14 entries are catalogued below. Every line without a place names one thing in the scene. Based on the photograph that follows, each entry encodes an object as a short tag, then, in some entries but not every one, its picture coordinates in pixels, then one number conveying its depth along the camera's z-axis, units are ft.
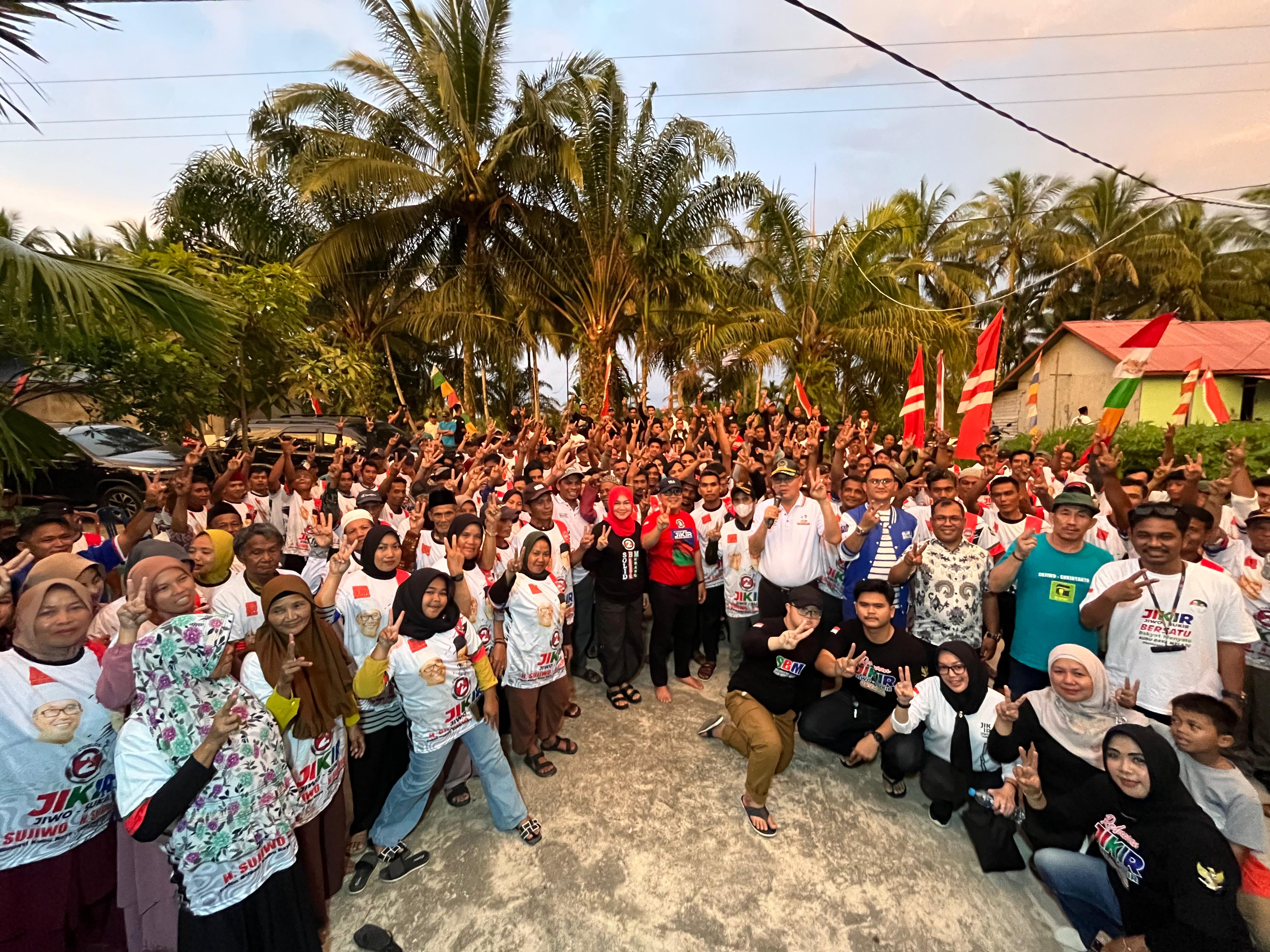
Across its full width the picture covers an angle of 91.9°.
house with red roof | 58.65
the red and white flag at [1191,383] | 32.40
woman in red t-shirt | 16.71
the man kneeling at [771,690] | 11.98
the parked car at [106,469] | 22.67
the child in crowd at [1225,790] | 8.04
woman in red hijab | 16.22
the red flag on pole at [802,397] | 34.12
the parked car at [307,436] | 33.53
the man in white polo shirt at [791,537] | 14.71
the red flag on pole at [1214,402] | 30.45
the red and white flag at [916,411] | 28.37
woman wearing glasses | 11.03
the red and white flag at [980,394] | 25.18
